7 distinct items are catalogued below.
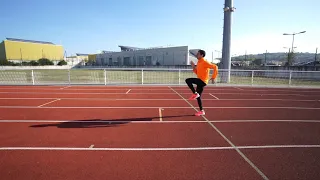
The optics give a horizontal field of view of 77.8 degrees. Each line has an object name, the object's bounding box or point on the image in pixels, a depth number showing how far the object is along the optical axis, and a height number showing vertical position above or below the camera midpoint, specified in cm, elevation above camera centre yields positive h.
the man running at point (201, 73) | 544 -10
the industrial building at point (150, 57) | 5294 +413
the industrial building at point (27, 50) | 8300 +898
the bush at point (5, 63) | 6246 +215
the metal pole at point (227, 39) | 1609 +252
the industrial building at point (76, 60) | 9081 +495
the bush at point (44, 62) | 6961 +275
